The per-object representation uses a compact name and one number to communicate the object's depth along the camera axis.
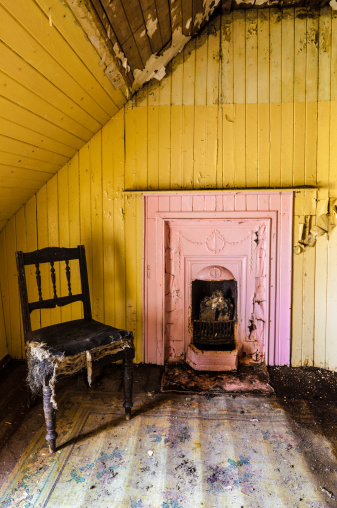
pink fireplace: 2.68
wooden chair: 1.83
